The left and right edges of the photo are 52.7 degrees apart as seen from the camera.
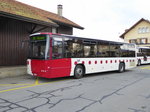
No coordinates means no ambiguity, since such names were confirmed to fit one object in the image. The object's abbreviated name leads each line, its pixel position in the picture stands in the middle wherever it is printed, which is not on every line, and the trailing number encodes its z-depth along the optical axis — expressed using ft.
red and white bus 27.58
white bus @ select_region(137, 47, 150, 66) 75.94
